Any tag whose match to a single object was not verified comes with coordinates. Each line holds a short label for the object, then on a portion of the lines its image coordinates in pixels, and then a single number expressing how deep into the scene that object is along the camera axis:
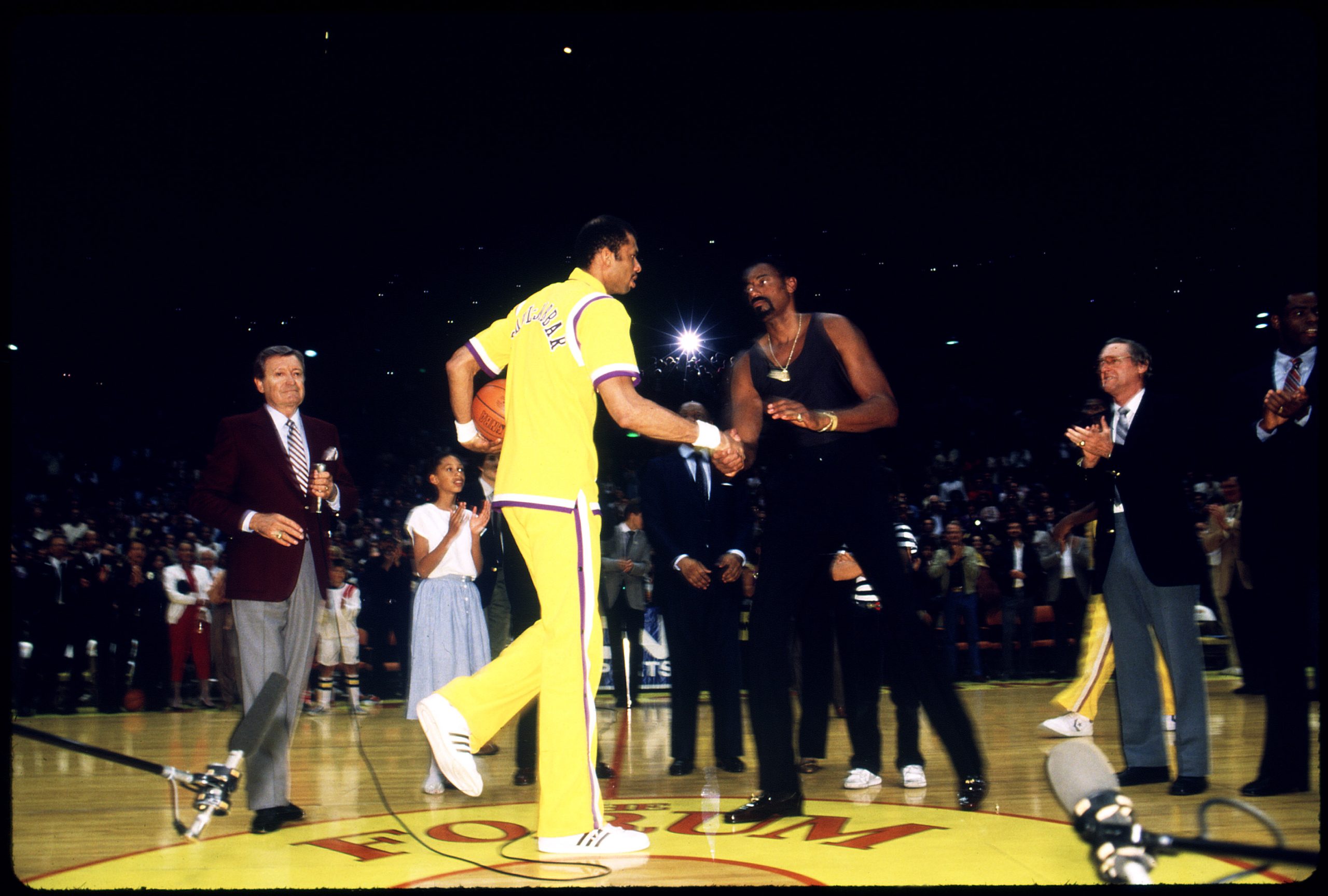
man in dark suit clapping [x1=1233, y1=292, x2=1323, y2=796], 3.48
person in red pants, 9.16
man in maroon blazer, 3.39
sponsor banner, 9.68
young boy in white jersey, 8.59
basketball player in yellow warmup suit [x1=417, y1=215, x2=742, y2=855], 2.82
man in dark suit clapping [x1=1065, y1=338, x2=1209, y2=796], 3.64
